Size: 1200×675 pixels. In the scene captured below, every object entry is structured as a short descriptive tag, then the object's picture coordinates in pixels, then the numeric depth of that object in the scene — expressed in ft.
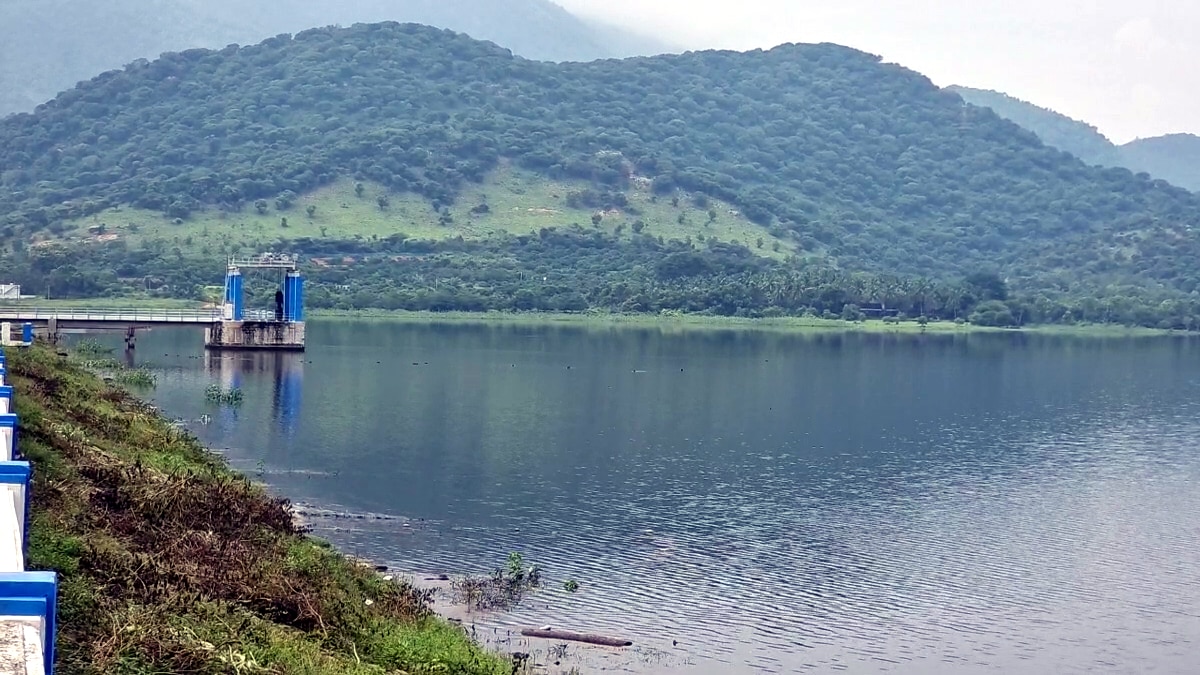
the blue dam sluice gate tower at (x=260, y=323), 259.39
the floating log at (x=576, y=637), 75.46
